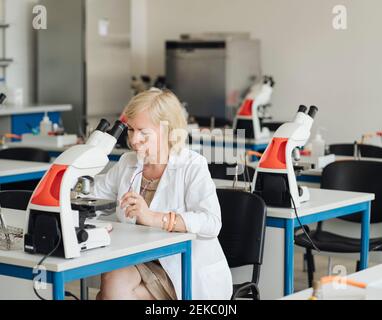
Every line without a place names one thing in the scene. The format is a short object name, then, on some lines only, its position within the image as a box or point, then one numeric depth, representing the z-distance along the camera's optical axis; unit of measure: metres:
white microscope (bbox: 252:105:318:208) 3.37
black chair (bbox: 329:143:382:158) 5.35
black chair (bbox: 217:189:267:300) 3.19
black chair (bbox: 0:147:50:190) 4.82
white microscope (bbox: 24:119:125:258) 2.48
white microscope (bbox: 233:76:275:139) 6.03
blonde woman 2.87
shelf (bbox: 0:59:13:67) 7.38
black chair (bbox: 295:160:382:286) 4.28
